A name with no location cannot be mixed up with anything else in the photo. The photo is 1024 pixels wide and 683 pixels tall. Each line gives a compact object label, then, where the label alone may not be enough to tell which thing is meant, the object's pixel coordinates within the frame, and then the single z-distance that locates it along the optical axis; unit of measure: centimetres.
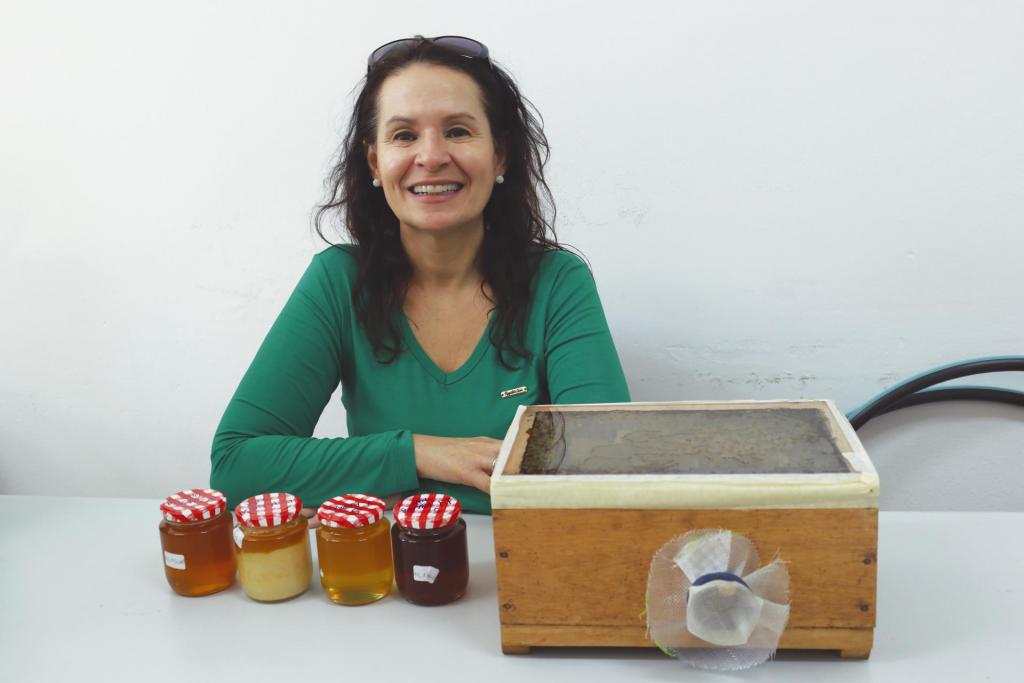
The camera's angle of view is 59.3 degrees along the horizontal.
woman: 141
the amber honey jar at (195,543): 104
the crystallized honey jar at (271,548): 102
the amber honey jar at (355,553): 100
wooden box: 83
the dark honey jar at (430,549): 98
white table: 88
